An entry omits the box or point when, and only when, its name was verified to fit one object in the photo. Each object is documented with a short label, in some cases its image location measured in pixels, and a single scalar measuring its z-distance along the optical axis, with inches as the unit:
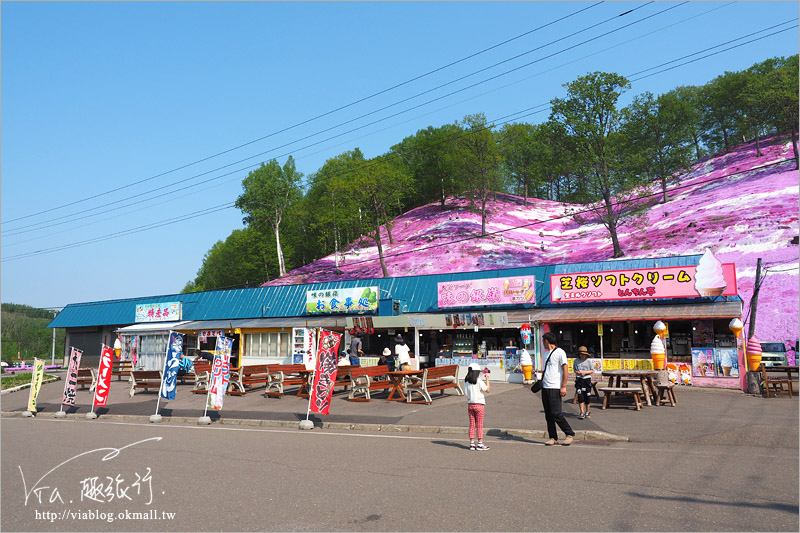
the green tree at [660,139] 2395.4
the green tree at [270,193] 2618.1
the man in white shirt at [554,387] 384.2
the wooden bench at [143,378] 827.4
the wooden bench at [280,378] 727.1
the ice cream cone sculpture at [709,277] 781.9
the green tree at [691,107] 2642.7
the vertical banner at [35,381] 709.9
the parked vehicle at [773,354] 1156.5
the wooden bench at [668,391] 560.9
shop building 789.9
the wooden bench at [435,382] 621.3
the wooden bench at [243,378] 772.7
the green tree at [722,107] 3014.3
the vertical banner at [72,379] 698.2
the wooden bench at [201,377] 822.7
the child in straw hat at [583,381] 494.9
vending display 1020.5
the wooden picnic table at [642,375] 563.2
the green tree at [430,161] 2933.1
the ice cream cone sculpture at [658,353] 660.7
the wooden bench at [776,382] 636.7
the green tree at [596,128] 1829.5
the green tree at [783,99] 2444.0
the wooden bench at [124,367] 1116.8
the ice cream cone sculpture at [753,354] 667.4
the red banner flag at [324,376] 532.4
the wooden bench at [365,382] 657.6
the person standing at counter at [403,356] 679.1
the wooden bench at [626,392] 537.3
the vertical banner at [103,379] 664.4
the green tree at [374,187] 2364.7
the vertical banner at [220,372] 577.9
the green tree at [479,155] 2479.9
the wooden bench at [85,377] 900.7
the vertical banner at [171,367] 614.9
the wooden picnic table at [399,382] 634.8
